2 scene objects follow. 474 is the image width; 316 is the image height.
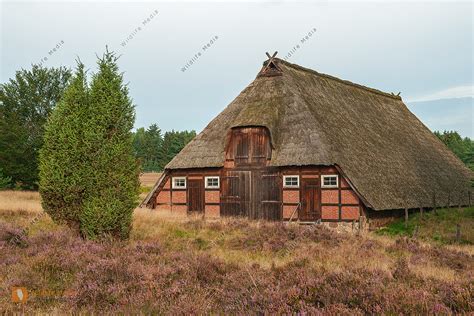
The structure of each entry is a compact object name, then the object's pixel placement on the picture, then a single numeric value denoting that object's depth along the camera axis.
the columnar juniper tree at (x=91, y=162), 12.59
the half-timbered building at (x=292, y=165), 22.50
